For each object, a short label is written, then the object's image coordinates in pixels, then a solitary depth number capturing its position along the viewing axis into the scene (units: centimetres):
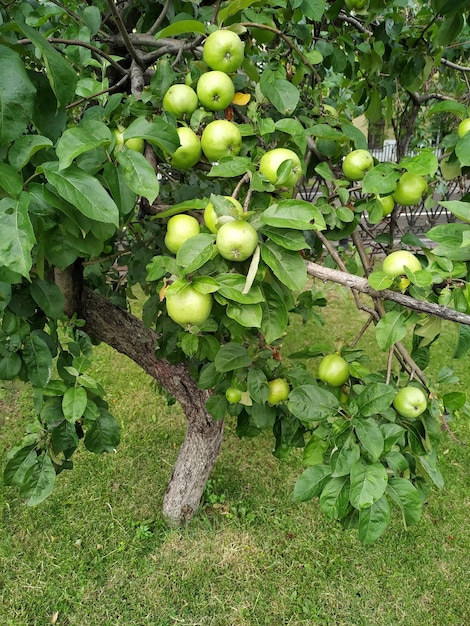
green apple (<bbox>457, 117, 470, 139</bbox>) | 120
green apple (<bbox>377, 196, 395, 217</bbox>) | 133
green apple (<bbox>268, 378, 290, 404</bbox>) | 170
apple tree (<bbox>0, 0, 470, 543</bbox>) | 91
